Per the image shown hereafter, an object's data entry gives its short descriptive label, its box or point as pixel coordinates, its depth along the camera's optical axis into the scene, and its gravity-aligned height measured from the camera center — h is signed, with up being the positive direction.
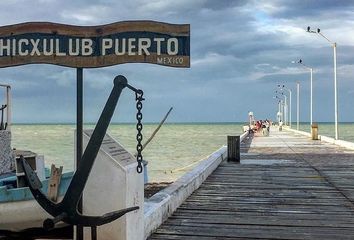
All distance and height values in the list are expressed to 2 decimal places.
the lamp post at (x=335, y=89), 37.69 +2.57
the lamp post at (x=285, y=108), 102.69 +3.45
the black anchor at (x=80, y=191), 4.76 -0.58
